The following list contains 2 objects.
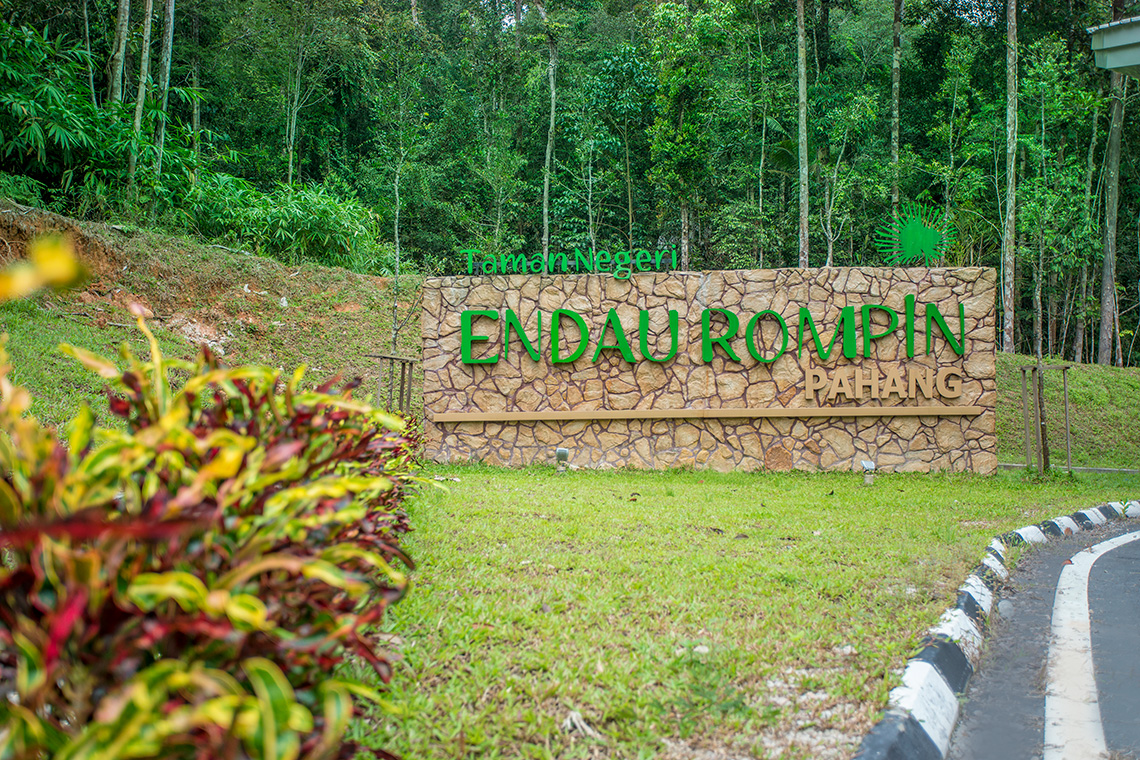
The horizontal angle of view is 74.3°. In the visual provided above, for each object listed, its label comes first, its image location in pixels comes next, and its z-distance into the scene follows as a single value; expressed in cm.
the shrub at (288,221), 1368
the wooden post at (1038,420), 838
